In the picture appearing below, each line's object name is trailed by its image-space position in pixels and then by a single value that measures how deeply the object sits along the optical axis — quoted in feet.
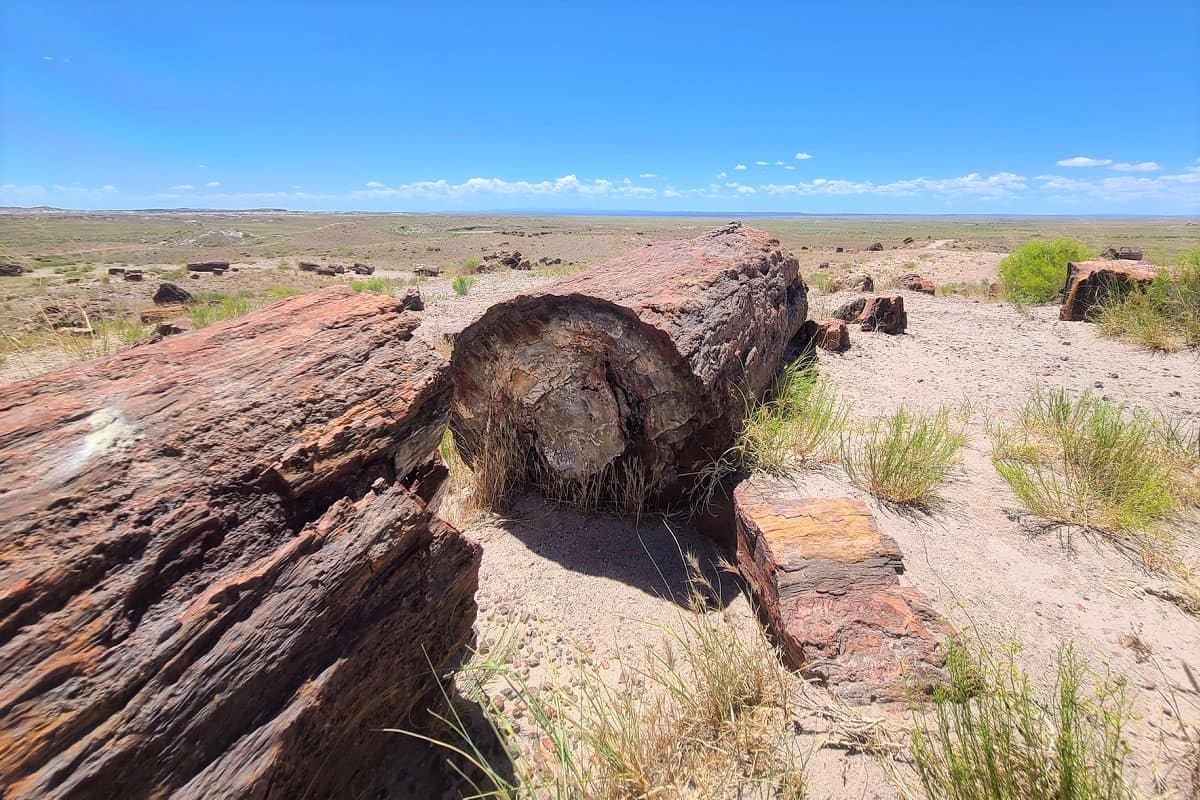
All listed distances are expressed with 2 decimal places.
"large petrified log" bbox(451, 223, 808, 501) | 9.55
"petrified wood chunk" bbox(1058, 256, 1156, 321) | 22.34
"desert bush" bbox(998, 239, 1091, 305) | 29.43
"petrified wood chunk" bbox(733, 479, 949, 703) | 6.19
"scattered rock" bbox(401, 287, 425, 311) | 30.90
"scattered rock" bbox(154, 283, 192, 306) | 37.01
